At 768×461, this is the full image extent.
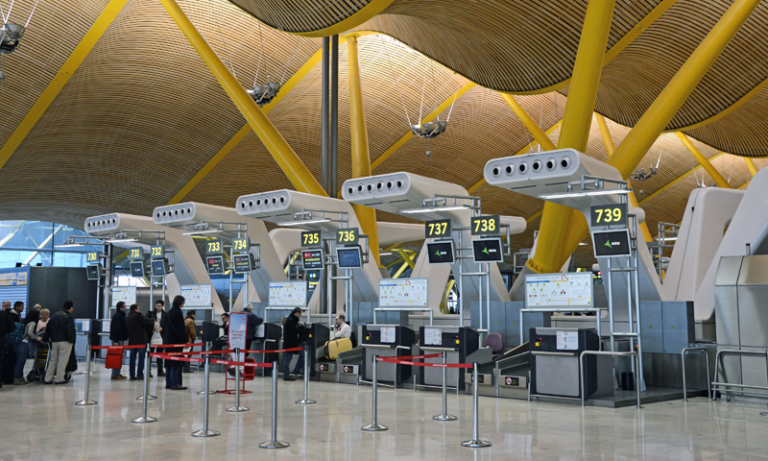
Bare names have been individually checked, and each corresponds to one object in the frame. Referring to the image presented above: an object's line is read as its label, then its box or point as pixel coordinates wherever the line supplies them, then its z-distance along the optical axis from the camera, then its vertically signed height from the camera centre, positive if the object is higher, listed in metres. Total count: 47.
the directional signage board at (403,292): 14.89 +0.51
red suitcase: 12.33 -0.74
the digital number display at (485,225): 13.24 +1.69
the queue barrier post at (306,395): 11.00 -1.19
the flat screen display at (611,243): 11.38 +1.18
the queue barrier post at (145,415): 9.07 -1.25
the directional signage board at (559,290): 12.71 +0.50
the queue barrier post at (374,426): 8.48 -1.28
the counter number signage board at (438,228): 14.36 +1.75
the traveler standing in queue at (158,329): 15.49 -0.32
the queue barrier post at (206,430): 8.09 -1.29
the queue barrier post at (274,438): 7.37 -1.24
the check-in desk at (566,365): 10.98 -0.72
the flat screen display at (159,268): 19.91 +1.30
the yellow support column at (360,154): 23.52 +5.36
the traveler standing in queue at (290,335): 14.62 -0.38
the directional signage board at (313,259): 17.34 +1.37
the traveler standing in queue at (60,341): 13.45 -0.48
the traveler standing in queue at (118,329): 15.70 -0.29
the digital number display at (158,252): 20.09 +1.76
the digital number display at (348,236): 15.77 +1.76
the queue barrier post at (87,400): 10.84 -1.27
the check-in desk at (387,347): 13.67 -0.57
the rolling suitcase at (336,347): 15.01 -0.63
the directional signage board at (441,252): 14.36 +1.28
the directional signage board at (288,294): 17.66 +0.55
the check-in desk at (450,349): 12.55 -0.55
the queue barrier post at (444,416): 9.38 -1.29
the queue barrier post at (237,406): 9.74 -1.27
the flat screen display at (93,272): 21.34 +1.27
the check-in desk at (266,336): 15.91 -0.44
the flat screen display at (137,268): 21.06 +1.37
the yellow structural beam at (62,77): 22.28 +7.85
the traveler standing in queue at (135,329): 14.66 -0.27
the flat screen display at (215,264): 19.58 +1.40
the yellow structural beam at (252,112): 21.23 +6.16
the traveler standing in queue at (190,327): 16.72 -0.26
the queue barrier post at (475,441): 7.44 -1.27
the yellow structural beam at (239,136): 28.28 +7.79
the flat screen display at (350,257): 15.82 +1.29
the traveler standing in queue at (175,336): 13.17 -0.37
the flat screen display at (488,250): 13.42 +1.24
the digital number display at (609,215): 11.20 +1.61
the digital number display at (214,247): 19.53 +1.86
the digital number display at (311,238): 16.94 +1.82
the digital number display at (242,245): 17.94 +1.74
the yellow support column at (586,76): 14.88 +5.02
